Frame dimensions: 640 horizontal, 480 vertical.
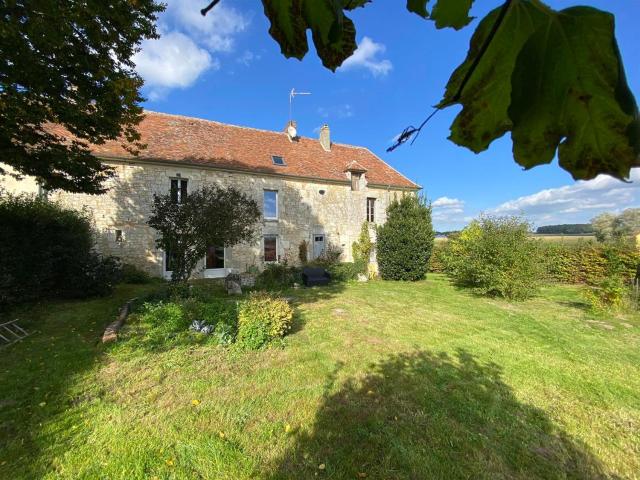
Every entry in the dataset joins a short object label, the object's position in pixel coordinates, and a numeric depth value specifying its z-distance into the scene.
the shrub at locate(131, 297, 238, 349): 5.49
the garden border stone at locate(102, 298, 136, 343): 5.46
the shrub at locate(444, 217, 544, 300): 9.91
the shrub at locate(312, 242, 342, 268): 15.92
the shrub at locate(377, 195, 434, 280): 14.87
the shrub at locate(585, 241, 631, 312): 8.02
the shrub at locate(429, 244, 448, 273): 18.43
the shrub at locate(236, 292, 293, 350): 5.31
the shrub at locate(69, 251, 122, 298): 8.87
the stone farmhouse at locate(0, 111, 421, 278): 12.80
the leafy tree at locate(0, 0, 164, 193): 4.53
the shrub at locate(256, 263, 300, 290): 12.05
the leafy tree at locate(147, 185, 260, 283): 8.74
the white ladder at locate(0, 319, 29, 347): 5.47
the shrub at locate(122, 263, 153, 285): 11.92
